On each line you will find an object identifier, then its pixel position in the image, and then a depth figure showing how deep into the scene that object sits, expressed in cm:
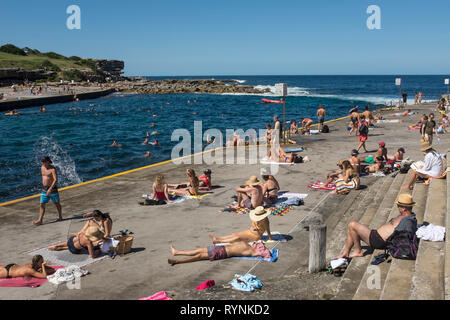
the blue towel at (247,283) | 677
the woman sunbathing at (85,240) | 848
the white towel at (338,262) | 717
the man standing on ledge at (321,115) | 2641
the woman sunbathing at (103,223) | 873
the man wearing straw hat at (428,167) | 1055
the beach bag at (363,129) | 1828
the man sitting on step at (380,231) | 705
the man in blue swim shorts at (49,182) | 1073
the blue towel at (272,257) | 808
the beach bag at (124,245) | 855
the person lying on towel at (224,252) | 813
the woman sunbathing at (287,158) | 1714
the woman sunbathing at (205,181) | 1370
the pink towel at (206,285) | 693
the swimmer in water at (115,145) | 3024
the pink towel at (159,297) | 659
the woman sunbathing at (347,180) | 1248
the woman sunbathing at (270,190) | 1159
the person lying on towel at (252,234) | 860
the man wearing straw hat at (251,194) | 1081
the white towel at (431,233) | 705
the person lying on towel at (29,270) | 738
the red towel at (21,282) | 723
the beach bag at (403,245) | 678
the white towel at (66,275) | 730
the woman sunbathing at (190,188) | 1275
